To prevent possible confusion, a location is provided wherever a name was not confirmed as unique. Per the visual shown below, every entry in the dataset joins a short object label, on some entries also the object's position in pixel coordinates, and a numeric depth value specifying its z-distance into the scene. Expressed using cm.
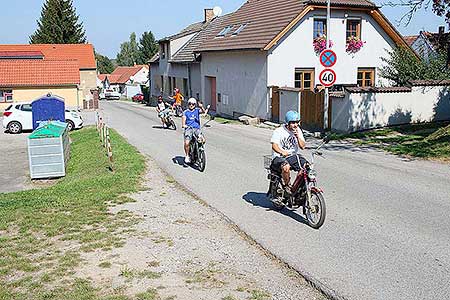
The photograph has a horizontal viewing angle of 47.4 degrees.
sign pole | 2009
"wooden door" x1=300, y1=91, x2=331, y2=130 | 2091
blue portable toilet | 2525
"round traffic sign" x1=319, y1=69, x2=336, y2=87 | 1875
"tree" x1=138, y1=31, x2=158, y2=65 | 12786
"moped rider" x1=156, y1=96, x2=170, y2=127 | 2431
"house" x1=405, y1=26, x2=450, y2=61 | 1800
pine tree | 7469
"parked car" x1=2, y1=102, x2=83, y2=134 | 2792
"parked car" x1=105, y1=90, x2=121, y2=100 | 8643
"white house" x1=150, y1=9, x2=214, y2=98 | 4000
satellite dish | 4538
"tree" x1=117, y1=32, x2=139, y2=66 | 15962
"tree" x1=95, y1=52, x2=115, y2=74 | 14450
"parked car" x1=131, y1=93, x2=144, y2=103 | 7254
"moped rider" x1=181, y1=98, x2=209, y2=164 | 1299
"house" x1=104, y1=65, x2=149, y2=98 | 9769
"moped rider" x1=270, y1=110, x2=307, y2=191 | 788
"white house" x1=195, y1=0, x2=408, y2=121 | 2516
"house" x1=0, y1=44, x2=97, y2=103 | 6087
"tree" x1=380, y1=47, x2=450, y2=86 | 2477
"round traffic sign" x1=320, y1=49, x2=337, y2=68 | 1850
